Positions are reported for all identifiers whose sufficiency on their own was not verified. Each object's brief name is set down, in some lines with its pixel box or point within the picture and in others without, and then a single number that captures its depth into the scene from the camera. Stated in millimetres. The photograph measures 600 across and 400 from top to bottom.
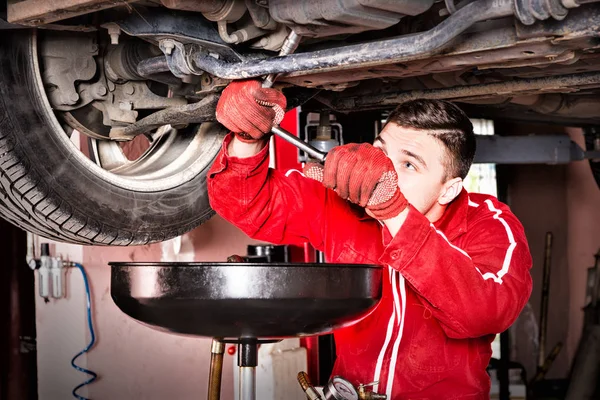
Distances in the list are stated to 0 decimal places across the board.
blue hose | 3082
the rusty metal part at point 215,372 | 1536
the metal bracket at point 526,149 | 2605
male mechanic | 1293
